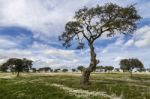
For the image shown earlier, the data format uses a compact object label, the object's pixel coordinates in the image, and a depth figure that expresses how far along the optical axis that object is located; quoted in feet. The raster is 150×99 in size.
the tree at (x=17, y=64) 170.39
